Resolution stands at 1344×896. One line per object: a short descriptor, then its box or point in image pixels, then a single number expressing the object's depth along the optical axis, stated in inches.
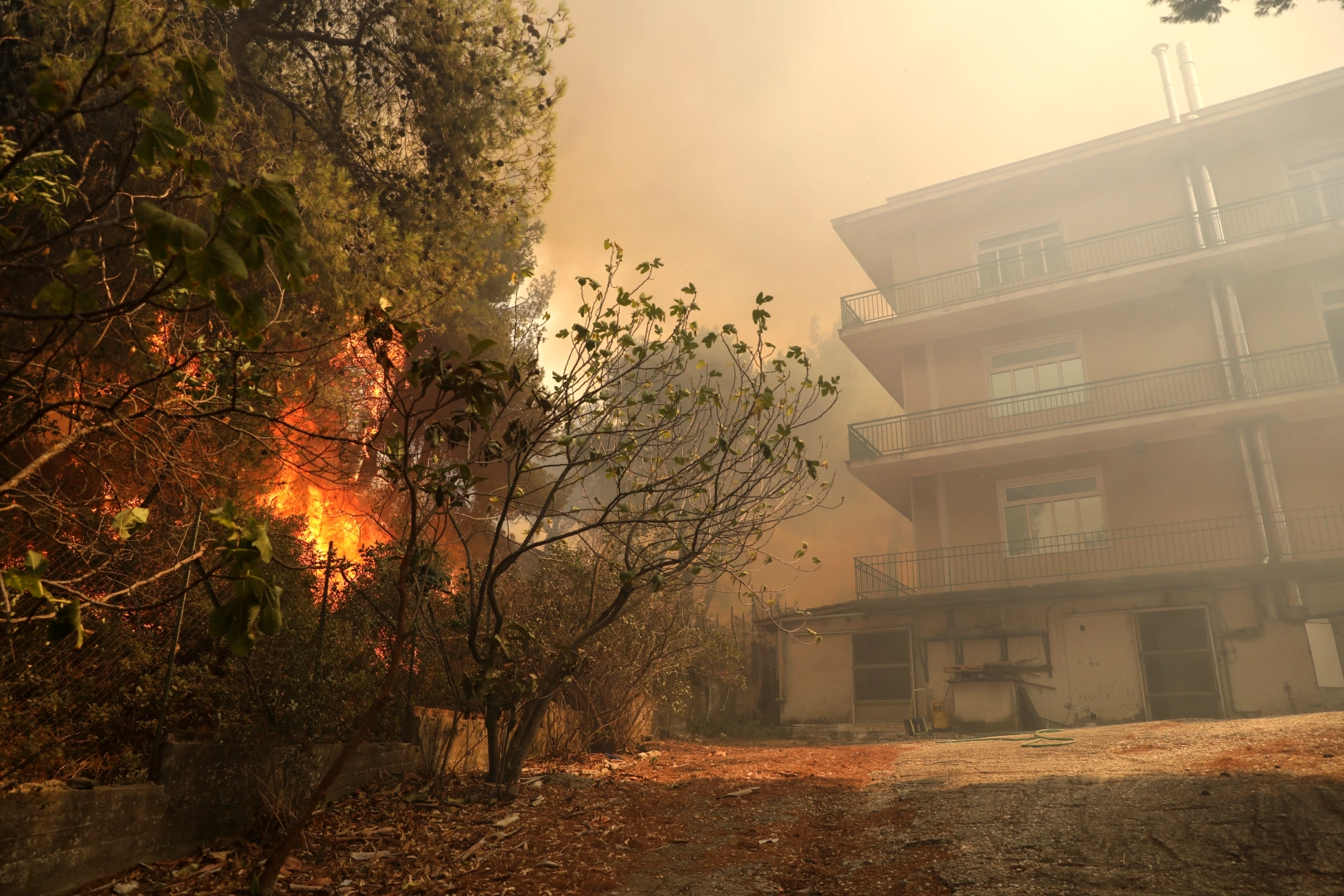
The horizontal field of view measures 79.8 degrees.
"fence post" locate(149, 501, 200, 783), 175.6
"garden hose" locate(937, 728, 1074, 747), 358.7
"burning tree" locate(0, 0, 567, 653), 96.2
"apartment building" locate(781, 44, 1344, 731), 576.1
